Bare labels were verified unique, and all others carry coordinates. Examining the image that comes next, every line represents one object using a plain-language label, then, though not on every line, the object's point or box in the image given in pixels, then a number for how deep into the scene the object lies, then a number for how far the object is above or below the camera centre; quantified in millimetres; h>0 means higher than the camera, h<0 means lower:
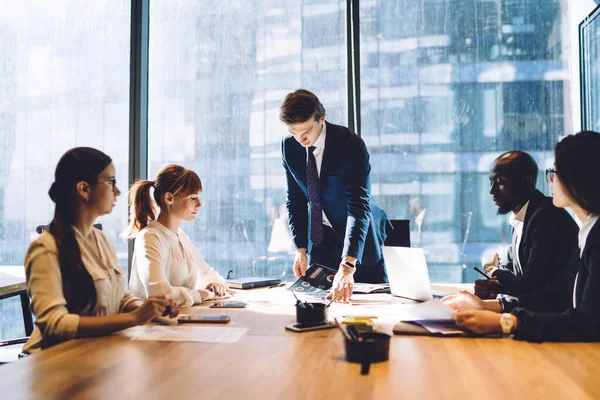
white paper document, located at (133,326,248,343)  1530 -352
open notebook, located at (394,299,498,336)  1577 -333
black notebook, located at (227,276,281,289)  2598 -325
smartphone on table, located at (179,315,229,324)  1764 -343
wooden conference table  1082 -358
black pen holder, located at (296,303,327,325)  1686 -313
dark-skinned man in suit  1990 -88
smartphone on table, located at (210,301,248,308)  2066 -344
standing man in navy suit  2664 +111
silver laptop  2052 -226
